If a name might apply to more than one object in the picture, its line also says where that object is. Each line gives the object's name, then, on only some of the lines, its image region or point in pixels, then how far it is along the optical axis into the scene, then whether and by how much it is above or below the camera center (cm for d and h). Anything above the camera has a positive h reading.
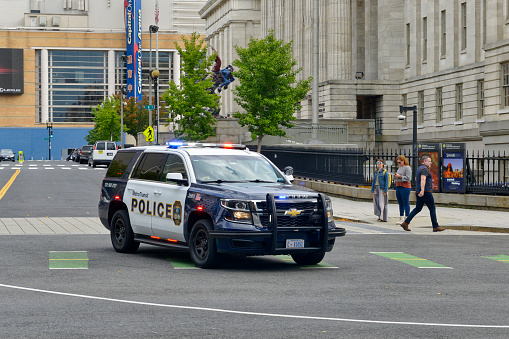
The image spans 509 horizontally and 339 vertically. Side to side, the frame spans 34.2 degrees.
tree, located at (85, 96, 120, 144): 10131 +351
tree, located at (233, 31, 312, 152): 4628 +357
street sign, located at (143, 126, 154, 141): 5212 +99
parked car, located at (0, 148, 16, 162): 9106 -71
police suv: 1203 -88
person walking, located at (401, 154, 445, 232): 1948 -104
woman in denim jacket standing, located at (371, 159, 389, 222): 2183 -112
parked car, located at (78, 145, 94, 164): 7212 -38
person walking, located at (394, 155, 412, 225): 2081 -93
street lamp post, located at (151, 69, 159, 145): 5060 +456
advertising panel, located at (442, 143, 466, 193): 2636 -59
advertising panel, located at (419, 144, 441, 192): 2700 -37
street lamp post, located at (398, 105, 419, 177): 2762 +23
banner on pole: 11875 +1542
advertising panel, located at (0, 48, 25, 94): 14325 +1344
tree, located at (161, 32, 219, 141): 5378 +335
